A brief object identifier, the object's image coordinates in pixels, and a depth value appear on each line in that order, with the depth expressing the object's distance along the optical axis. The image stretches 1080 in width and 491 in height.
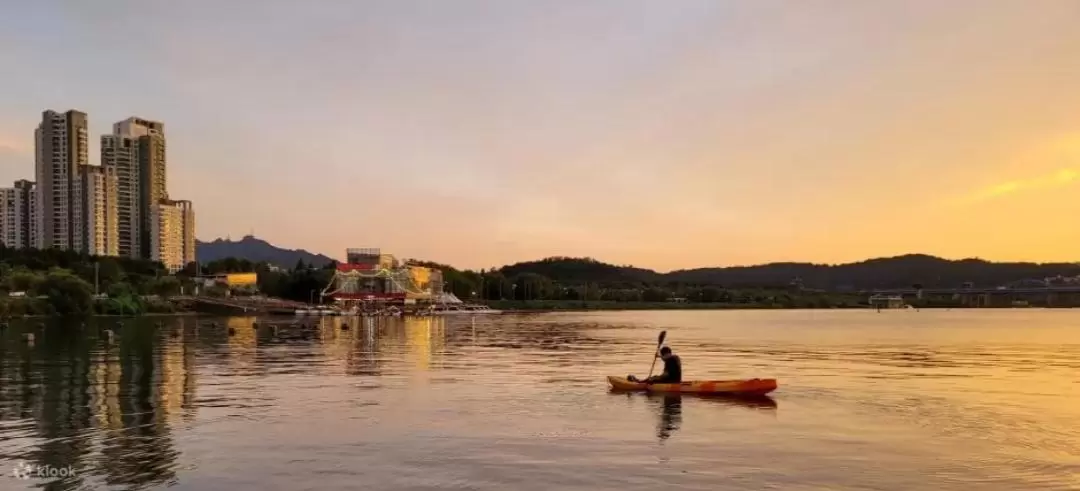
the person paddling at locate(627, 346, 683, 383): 33.12
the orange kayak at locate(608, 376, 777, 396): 32.25
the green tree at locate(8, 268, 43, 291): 152.84
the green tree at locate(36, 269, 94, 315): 148.75
